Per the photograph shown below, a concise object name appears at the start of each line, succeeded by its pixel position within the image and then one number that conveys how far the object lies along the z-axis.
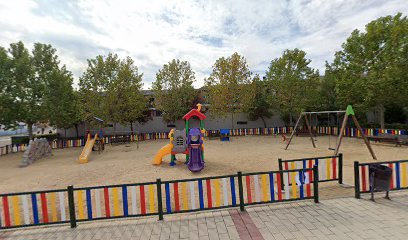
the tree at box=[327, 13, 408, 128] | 17.06
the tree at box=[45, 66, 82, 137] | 19.59
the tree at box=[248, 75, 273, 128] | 29.28
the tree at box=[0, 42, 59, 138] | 18.12
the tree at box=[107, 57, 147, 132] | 23.94
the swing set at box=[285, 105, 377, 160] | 11.22
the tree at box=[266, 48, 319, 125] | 25.92
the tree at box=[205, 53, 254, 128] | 26.17
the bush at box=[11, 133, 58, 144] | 24.03
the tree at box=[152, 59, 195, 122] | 27.50
